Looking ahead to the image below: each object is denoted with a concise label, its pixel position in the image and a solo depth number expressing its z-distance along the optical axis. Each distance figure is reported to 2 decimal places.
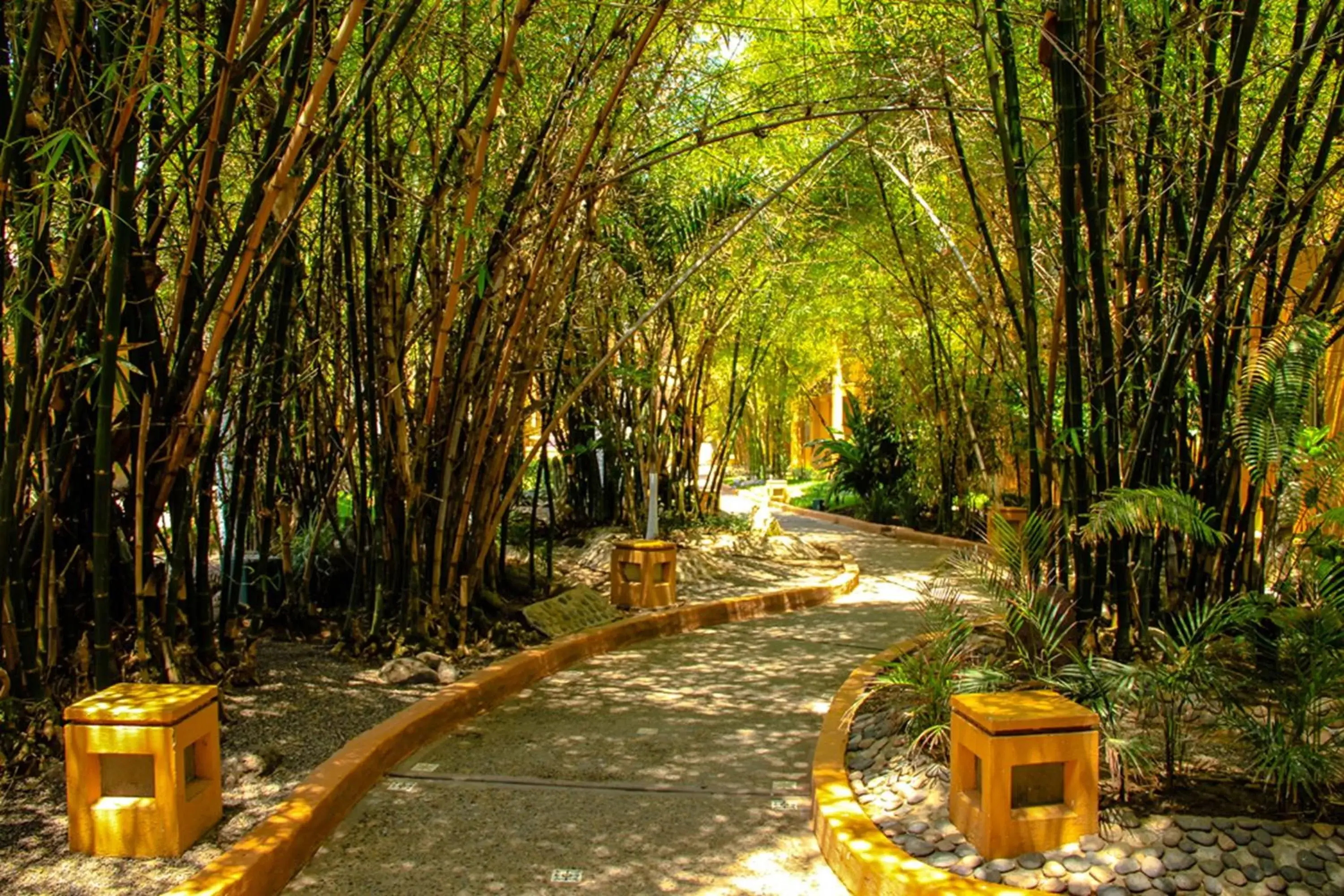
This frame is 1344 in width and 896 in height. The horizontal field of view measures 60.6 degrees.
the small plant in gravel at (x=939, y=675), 3.38
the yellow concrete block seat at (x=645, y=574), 6.66
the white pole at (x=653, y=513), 7.25
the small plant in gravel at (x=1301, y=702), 2.80
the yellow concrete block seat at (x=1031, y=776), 2.72
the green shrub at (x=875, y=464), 13.65
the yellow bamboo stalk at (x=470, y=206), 3.74
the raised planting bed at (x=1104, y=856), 2.58
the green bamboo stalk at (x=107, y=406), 3.02
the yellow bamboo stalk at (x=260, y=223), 3.04
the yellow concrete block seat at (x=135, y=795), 2.71
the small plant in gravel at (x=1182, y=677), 3.01
